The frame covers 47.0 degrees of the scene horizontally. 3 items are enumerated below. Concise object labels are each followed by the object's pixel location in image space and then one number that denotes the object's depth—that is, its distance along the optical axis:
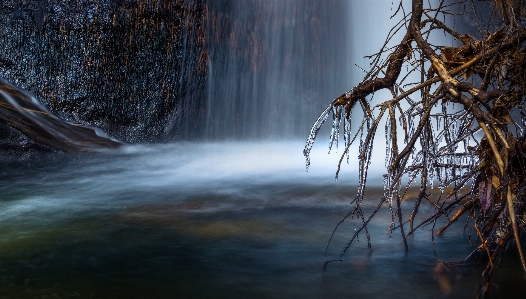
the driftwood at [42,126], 9.00
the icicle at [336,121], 2.83
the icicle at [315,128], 2.90
